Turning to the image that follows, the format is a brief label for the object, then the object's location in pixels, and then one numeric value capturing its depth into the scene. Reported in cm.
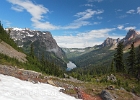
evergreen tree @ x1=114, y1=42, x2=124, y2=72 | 4396
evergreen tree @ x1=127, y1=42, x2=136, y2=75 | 4185
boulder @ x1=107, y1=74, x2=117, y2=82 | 3485
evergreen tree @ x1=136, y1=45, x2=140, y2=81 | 3710
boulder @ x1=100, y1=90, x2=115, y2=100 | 1452
